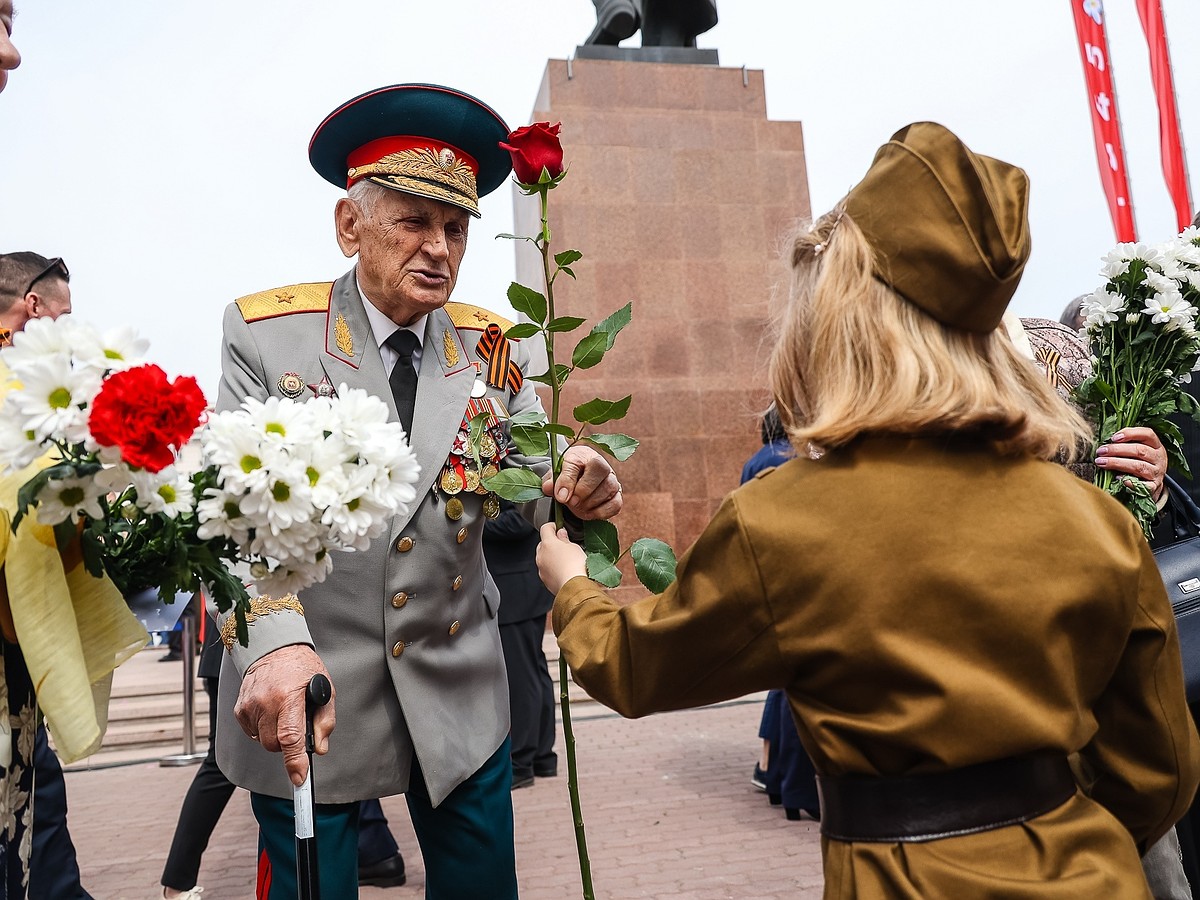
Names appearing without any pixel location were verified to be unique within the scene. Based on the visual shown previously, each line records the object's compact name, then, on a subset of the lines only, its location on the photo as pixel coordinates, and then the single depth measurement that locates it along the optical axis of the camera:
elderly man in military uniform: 2.22
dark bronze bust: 13.23
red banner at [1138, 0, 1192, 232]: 10.78
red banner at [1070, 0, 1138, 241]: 10.65
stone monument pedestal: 11.19
